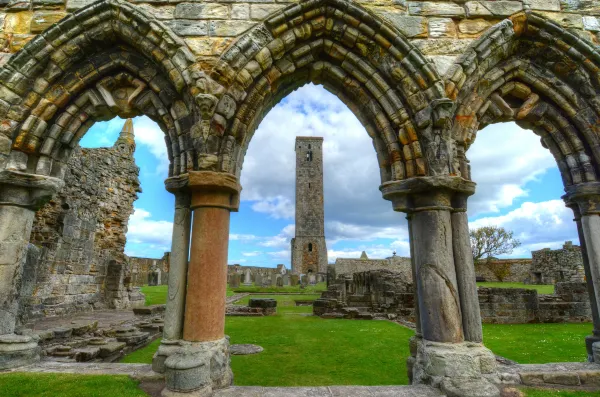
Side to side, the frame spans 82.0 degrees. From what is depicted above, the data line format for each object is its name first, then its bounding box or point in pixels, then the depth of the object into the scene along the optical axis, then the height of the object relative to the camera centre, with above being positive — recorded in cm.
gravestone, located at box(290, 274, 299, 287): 2610 -46
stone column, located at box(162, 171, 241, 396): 325 -21
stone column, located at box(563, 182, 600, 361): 428 +45
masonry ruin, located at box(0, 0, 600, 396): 379 +217
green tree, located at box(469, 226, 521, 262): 3897 +376
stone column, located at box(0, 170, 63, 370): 377 +36
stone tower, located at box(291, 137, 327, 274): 3694 +692
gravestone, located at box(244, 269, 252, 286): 2509 -31
